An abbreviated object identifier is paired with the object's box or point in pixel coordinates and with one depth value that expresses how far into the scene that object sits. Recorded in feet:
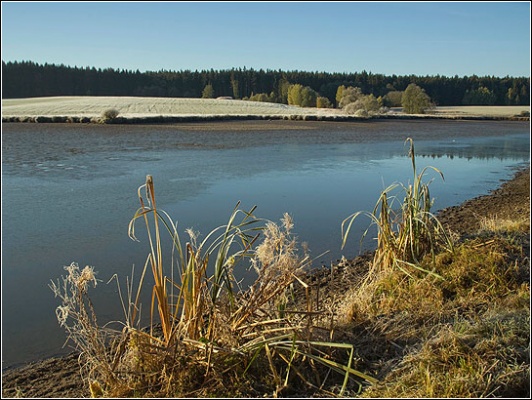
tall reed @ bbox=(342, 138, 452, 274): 18.56
